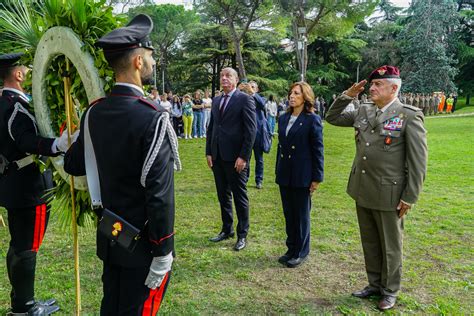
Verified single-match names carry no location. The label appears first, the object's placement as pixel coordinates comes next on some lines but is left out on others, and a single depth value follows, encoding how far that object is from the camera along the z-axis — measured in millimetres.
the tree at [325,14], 26920
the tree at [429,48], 42062
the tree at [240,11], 26250
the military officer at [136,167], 2162
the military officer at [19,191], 3189
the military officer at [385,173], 3471
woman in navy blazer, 4469
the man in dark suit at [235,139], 5023
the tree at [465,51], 44062
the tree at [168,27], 41906
